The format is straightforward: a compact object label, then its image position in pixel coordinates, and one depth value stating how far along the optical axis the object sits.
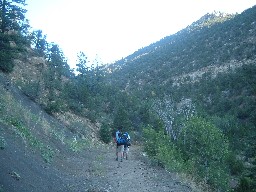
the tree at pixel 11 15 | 29.54
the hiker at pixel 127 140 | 16.80
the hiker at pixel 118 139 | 16.89
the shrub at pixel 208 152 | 16.82
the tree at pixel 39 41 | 63.69
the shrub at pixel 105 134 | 31.58
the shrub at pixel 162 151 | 15.90
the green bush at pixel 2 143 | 9.22
